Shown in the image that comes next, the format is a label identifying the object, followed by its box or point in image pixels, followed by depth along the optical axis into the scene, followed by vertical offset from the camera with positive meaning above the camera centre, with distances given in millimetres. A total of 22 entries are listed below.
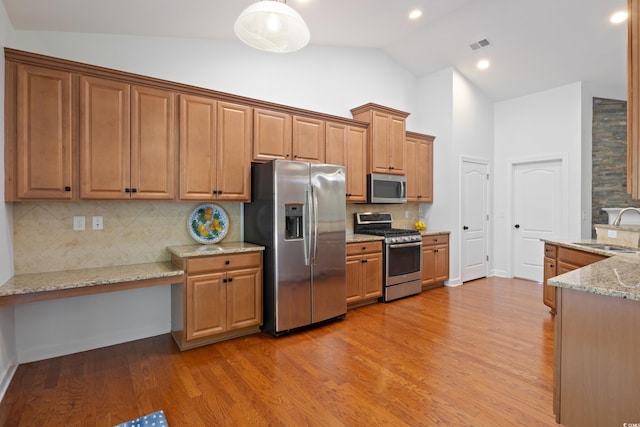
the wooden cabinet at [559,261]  3109 -543
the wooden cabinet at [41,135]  2334 +560
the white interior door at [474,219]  5379 -160
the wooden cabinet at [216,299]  2818 -833
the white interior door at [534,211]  5262 -16
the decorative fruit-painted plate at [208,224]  3346 -152
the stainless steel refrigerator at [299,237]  3127 -283
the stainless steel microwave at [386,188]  4508 +317
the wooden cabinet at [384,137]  4465 +1056
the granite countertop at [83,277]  2215 -530
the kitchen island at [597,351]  1390 -648
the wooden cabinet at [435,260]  4836 -783
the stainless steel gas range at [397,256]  4281 -633
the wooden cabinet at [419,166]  5096 +712
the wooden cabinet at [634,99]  1579 +560
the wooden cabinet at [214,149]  3021 +596
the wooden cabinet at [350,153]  4102 +758
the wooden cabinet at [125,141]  2586 +585
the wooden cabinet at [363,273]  3938 -799
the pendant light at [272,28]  2100 +1273
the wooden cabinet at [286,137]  3474 +842
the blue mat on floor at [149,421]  1869 -1256
